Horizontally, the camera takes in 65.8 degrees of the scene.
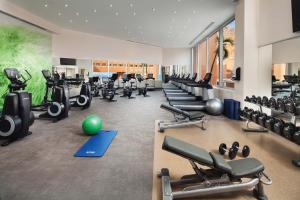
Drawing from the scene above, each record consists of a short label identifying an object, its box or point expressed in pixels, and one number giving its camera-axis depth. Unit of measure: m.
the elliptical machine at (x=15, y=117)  3.29
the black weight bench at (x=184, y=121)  4.23
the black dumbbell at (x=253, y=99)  3.94
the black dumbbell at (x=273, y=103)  3.25
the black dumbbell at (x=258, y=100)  3.74
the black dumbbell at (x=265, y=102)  3.49
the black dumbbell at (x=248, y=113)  3.77
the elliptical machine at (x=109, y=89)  8.97
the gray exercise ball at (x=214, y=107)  5.43
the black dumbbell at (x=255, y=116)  3.52
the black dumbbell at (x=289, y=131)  2.65
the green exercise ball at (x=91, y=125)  3.71
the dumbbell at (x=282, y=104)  3.01
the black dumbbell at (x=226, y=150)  2.69
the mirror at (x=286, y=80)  4.36
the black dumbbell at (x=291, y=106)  2.79
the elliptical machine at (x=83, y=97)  6.47
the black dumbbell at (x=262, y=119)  3.27
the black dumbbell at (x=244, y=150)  2.70
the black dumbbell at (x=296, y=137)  2.49
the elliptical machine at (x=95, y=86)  9.15
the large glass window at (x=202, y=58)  10.88
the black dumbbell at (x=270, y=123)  3.05
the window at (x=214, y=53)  8.36
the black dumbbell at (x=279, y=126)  2.85
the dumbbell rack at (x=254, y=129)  3.99
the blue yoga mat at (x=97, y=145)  2.89
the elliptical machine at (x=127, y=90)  9.56
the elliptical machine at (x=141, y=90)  10.25
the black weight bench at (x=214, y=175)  1.76
